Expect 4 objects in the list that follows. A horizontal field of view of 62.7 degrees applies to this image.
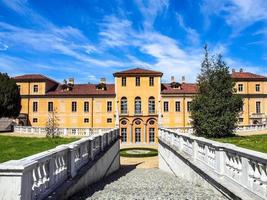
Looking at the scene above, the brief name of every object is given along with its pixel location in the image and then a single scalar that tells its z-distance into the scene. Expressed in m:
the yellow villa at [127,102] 32.29
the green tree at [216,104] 16.47
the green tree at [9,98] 28.80
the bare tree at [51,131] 21.09
